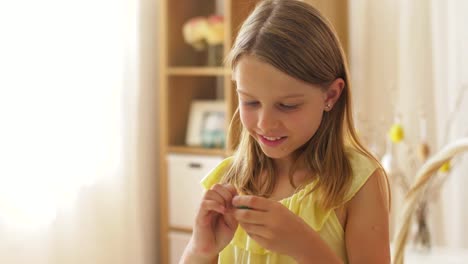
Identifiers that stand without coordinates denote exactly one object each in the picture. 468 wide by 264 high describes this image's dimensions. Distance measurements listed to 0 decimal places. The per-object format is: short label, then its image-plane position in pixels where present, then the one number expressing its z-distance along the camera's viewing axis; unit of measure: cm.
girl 97
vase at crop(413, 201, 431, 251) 216
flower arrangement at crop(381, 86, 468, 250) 217
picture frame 306
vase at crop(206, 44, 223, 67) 313
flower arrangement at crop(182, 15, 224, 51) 302
